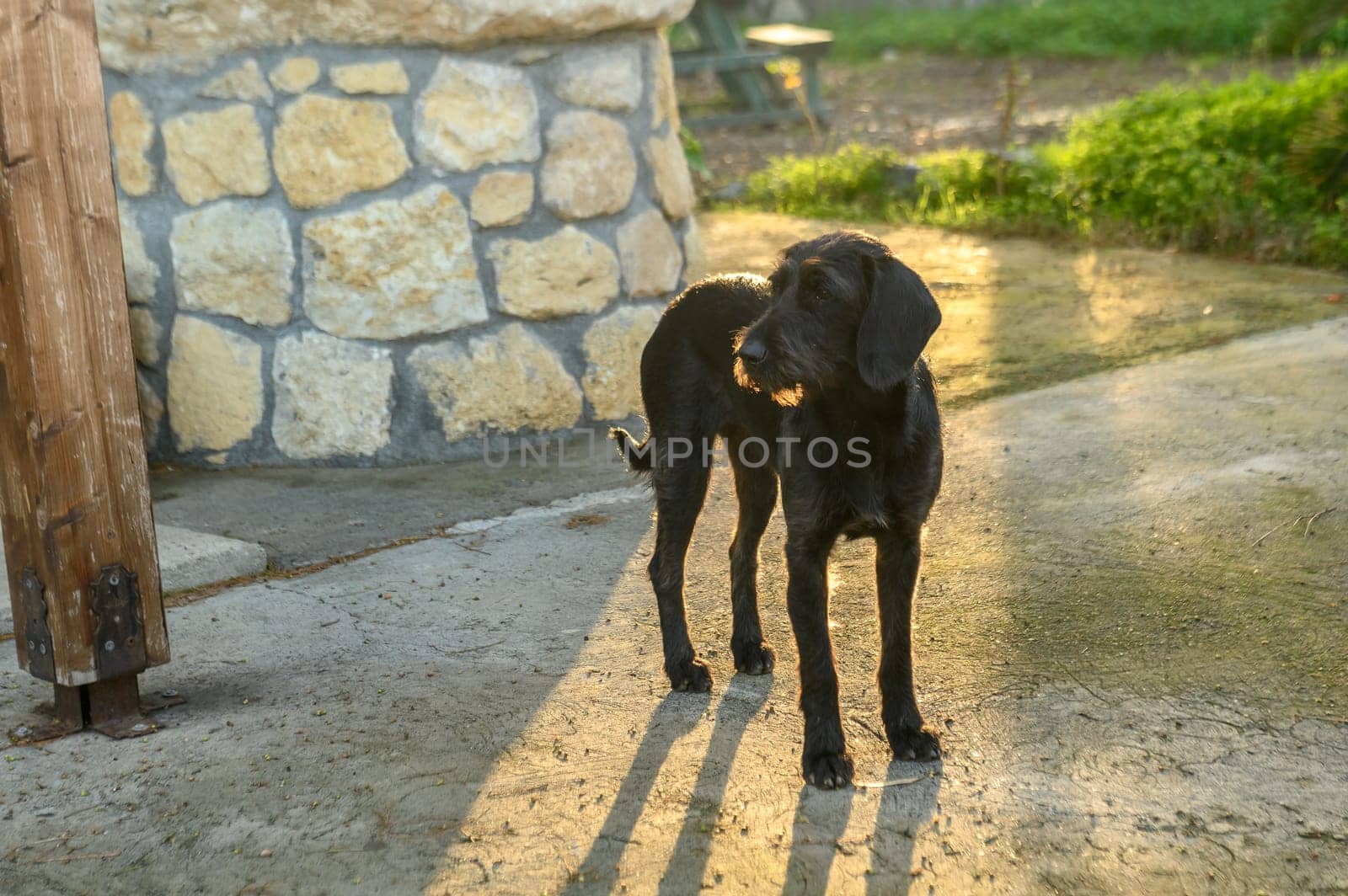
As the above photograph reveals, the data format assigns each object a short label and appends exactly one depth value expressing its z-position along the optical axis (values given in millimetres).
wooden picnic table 13656
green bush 7918
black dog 3061
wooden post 3107
